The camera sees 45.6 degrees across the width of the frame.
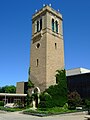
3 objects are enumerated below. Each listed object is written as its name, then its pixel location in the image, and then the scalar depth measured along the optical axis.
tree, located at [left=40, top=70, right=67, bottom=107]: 16.03
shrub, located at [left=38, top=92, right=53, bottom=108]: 15.59
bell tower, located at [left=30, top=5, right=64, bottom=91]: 16.97
